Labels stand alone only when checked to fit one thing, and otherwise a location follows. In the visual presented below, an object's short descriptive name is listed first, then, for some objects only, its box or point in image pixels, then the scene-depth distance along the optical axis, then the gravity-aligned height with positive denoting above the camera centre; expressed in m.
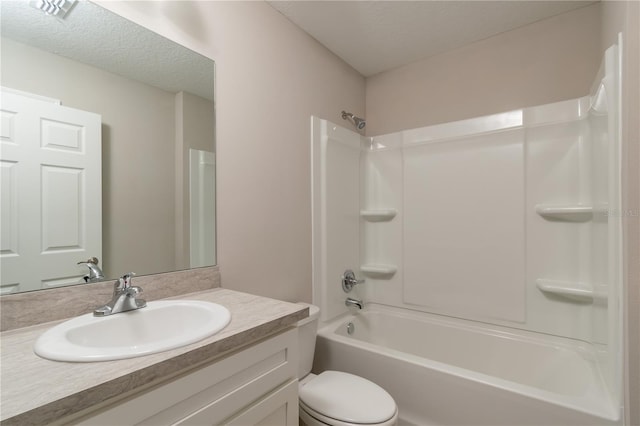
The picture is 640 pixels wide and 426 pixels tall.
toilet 1.22 -0.83
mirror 0.89 +0.23
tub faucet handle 2.19 -0.51
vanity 0.52 -0.35
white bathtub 1.22 -0.83
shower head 2.27 +0.72
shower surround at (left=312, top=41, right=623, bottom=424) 1.31 -0.28
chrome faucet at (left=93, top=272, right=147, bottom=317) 0.92 -0.27
